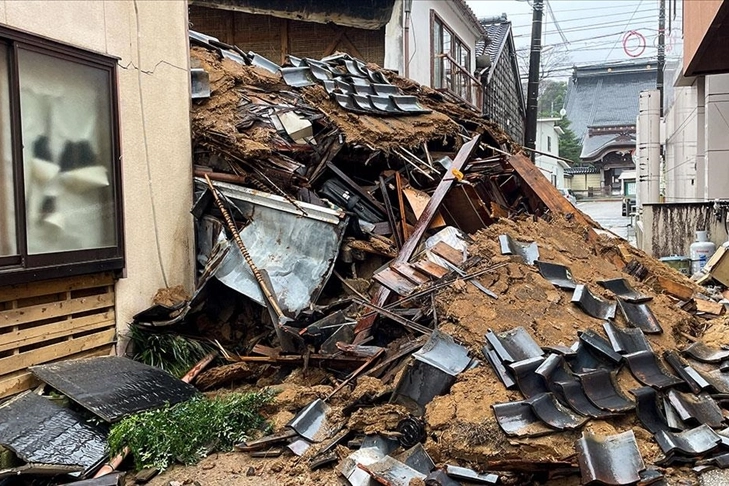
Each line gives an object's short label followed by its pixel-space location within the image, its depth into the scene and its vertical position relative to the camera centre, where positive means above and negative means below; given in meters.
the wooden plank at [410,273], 5.71 -0.56
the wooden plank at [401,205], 6.94 +0.13
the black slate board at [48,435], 4.09 -1.51
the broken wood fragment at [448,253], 6.03 -0.40
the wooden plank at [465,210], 7.20 +0.05
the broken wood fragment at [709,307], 6.54 -1.09
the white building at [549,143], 36.47 +4.45
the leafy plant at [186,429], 4.24 -1.54
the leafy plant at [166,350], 5.93 -1.30
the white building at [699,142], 8.31 +1.17
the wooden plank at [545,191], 7.60 +0.28
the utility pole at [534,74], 13.47 +3.12
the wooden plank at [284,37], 12.93 +3.93
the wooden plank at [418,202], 6.90 +0.16
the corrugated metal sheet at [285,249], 6.14 -0.33
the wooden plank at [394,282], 5.64 -0.63
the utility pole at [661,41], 20.02 +5.69
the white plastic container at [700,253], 9.00 -0.67
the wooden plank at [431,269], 5.70 -0.52
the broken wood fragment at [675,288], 6.73 -0.90
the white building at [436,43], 12.91 +4.20
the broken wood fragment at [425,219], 5.64 -0.04
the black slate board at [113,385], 4.60 -1.36
